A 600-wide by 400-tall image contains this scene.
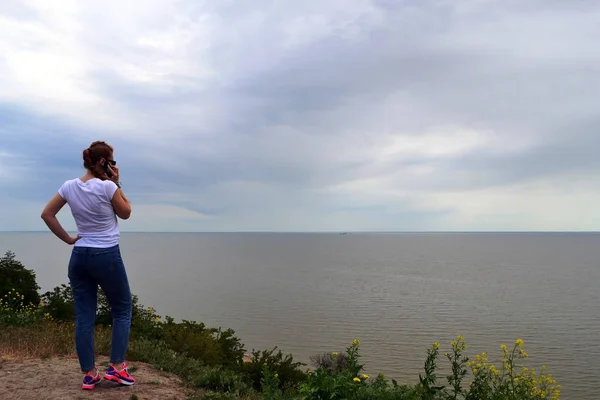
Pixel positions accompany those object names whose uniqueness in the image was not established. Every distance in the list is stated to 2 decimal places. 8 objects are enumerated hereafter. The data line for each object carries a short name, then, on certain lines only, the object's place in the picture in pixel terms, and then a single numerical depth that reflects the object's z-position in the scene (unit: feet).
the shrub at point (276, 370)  26.35
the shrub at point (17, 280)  34.77
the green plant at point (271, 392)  16.42
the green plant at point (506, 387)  20.83
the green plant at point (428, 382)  19.39
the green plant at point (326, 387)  14.52
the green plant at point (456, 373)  20.91
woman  14.05
